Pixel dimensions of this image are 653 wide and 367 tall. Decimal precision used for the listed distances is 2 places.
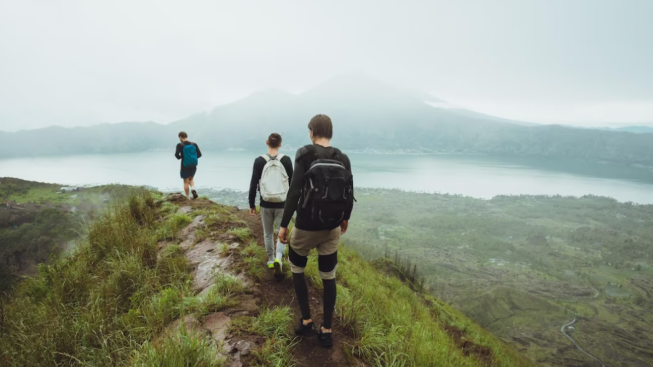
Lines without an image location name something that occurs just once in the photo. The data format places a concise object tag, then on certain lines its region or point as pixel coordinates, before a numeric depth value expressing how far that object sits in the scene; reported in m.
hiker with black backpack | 2.51
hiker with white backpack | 3.87
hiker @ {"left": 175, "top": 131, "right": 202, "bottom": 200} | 7.86
